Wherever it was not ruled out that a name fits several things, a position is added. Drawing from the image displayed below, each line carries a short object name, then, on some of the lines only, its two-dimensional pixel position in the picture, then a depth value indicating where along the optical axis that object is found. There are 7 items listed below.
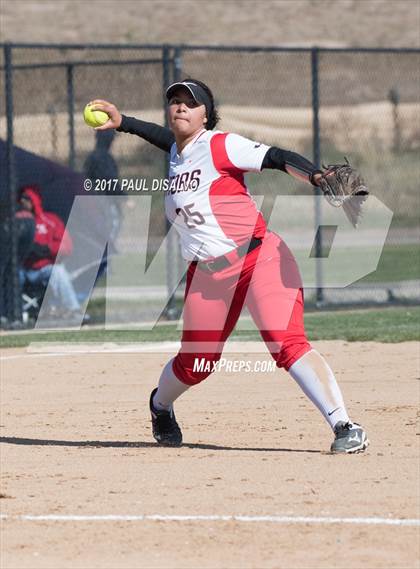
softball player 7.53
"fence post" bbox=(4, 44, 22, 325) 14.93
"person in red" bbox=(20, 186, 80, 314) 15.41
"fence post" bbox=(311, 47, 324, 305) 16.39
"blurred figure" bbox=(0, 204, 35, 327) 15.06
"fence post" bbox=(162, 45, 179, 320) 15.62
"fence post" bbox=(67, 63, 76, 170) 17.00
